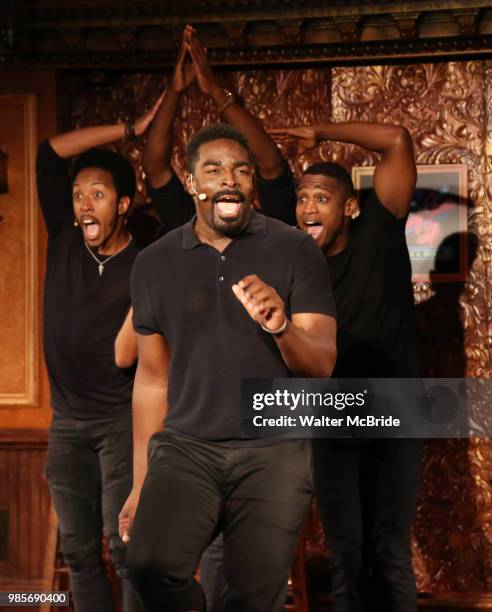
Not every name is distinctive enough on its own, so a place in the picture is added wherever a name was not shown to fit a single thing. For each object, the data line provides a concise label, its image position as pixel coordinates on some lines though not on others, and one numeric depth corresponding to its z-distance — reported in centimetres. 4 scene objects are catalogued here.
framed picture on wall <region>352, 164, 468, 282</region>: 712
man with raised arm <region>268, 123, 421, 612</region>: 604
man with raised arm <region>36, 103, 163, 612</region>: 614
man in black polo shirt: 446
